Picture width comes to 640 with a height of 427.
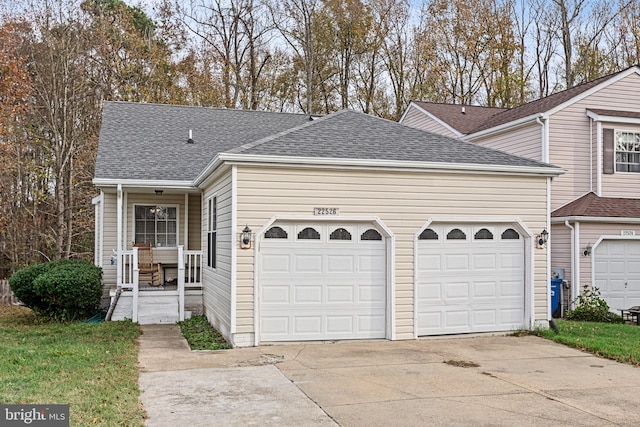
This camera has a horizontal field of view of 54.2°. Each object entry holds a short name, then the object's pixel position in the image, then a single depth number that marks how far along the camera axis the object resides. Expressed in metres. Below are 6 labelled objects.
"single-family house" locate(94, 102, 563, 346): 10.34
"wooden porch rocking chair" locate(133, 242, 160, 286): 14.88
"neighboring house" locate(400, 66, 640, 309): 15.25
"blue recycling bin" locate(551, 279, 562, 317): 15.08
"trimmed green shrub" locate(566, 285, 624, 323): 14.40
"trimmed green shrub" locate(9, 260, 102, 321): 12.74
